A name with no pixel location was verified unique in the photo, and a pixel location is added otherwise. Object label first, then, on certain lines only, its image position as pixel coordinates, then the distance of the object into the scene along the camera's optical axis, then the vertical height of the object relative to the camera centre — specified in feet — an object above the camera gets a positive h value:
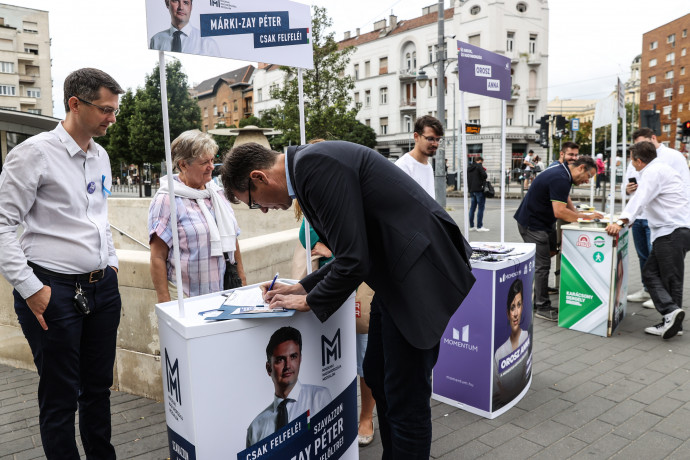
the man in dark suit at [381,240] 6.15 -0.93
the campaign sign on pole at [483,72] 12.96 +2.41
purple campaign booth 11.30 -4.03
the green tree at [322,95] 84.23 +12.16
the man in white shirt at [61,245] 7.41 -1.08
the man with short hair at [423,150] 15.52 +0.45
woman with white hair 9.83 -1.09
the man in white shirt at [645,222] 19.94 -2.44
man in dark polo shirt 18.42 -1.73
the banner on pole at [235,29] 6.75 +1.99
